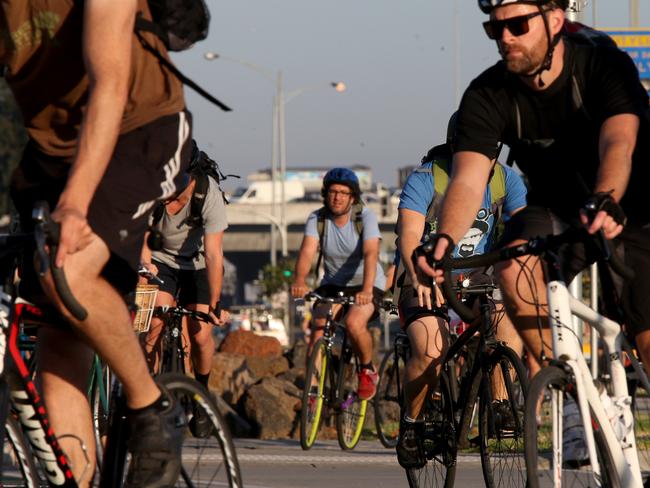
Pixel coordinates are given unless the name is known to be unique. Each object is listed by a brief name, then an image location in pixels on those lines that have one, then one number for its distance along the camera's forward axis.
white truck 145.34
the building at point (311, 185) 192.62
